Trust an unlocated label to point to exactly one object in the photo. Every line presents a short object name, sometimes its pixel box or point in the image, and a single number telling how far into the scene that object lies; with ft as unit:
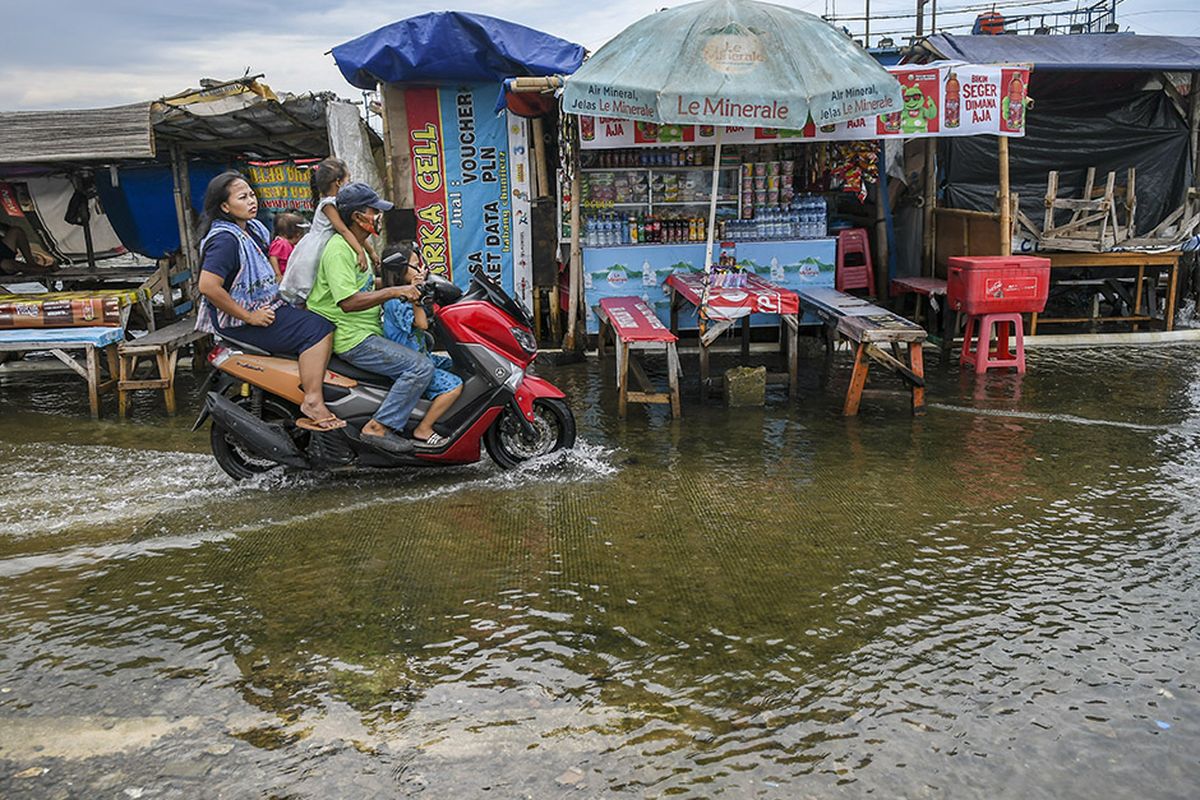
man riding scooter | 16.72
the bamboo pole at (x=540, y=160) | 31.71
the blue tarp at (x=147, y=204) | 36.99
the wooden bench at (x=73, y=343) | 24.34
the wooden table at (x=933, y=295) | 28.99
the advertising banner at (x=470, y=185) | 31.81
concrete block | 24.17
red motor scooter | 17.47
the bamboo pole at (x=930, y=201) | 34.17
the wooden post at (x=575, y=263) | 30.12
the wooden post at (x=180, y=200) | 33.32
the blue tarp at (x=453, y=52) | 29.43
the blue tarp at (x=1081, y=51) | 32.22
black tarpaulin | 35.76
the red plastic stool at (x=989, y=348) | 26.63
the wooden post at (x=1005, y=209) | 29.45
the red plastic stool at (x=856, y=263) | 35.01
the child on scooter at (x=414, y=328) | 17.51
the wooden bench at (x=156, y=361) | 24.52
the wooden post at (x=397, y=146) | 31.50
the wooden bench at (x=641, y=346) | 22.63
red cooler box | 25.67
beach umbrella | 24.23
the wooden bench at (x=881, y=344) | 22.30
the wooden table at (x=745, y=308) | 23.62
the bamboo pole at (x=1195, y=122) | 35.14
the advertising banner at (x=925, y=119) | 28.58
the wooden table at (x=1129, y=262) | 32.35
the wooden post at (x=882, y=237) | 34.63
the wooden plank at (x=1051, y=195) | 32.99
